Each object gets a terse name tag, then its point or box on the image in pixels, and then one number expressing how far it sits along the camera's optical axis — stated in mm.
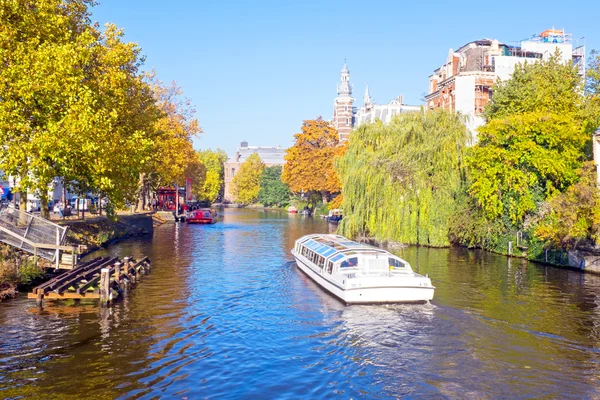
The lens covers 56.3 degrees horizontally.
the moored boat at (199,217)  69125
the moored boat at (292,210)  105231
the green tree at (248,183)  141000
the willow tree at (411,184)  39125
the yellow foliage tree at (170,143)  60044
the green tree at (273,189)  124562
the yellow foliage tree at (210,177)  124850
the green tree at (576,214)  28578
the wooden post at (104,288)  21062
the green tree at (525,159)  33688
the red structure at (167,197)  86062
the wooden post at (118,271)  23248
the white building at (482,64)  60219
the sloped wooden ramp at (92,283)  20812
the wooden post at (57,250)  24719
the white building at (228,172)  180838
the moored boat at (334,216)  70688
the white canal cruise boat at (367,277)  21844
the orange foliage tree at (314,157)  87125
